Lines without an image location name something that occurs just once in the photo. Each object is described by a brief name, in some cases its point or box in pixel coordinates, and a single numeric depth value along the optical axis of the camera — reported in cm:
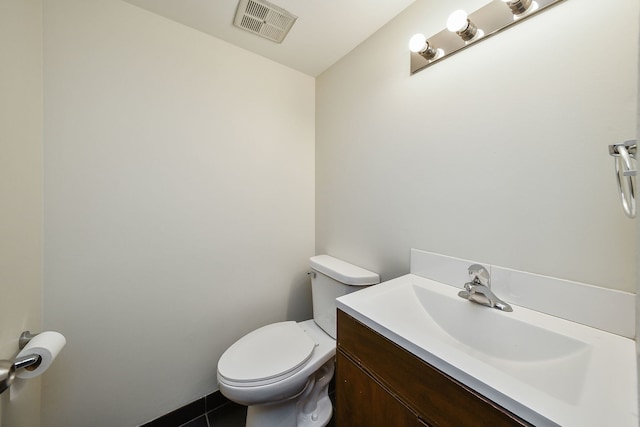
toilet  95
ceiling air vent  107
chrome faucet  73
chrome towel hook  50
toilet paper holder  57
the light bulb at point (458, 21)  80
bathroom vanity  42
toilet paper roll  69
